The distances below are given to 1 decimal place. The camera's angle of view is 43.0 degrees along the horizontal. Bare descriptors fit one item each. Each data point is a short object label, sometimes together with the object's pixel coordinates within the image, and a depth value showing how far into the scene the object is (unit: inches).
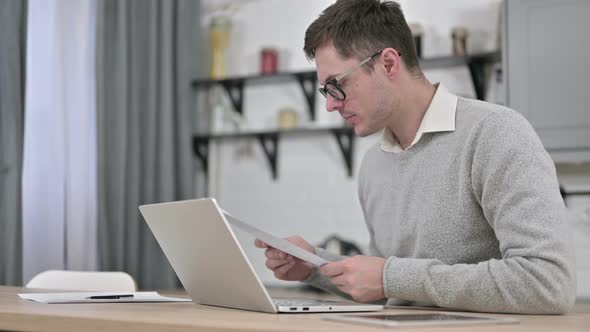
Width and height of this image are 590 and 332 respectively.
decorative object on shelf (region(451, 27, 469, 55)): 126.4
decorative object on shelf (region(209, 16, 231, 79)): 148.2
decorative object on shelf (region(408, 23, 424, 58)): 127.6
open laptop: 45.7
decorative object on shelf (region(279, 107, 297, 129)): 140.6
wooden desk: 37.4
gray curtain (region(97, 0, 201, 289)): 127.3
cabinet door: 111.1
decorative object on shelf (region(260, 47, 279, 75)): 143.1
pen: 57.7
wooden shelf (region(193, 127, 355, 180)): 135.7
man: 47.5
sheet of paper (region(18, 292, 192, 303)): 56.2
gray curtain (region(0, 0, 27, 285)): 105.5
